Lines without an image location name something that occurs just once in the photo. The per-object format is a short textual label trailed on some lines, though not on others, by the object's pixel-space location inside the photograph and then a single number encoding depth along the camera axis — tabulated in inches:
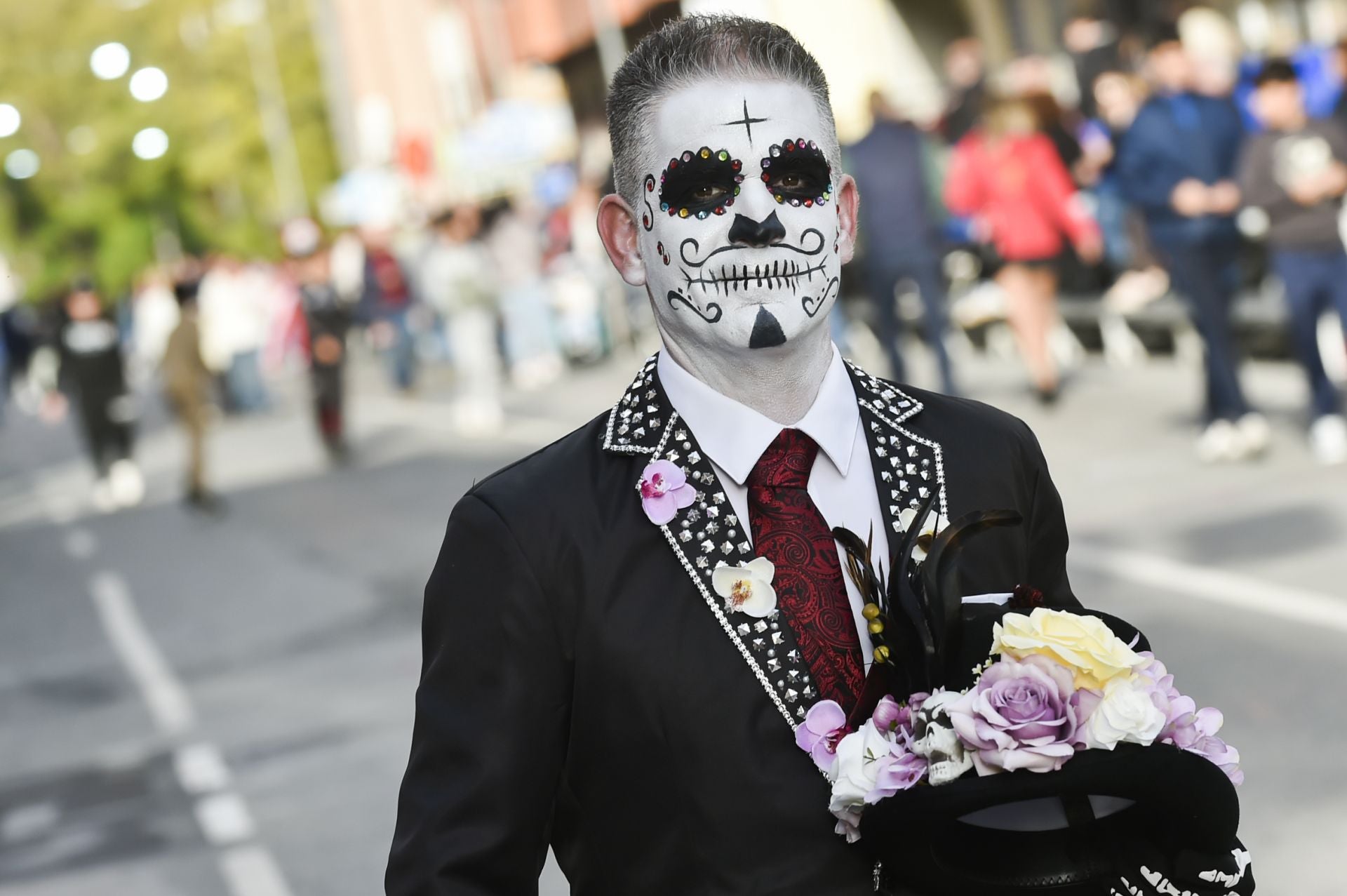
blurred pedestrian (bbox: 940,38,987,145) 726.5
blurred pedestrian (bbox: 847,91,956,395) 575.8
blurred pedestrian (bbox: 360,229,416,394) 981.8
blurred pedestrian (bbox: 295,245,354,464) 786.2
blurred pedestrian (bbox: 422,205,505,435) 773.9
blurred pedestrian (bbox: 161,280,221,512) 711.1
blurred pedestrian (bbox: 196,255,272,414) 1091.9
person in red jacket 564.7
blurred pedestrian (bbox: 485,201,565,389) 925.2
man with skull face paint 94.7
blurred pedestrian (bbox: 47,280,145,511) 795.4
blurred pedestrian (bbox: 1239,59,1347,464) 426.6
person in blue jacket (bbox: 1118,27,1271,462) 451.5
